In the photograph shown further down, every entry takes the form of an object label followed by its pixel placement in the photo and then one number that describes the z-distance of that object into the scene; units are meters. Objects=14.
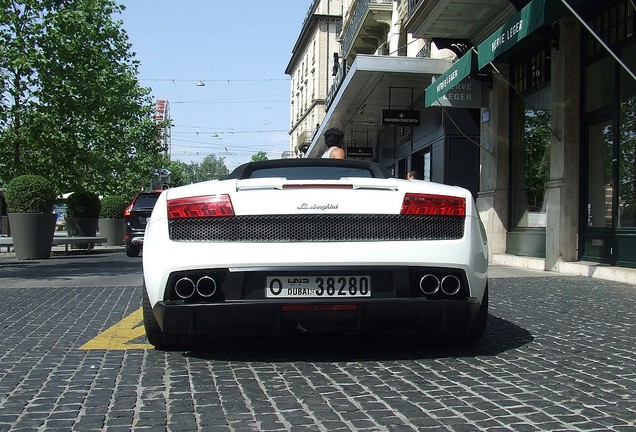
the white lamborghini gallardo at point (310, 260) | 3.63
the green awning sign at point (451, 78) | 11.58
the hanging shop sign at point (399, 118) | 18.30
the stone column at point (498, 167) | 13.73
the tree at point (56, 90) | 13.96
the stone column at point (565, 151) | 10.65
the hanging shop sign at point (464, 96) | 14.01
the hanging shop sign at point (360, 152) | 27.31
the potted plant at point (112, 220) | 25.02
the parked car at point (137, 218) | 16.95
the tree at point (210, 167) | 162.38
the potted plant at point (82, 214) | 20.31
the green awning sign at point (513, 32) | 8.63
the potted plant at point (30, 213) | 15.02
